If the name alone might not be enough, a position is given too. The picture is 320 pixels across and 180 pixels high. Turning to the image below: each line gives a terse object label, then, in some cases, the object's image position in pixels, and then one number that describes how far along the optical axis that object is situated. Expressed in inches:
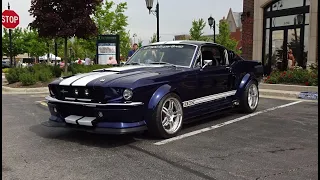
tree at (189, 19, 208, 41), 1489.9
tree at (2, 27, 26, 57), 1797.5
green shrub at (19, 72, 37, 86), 577.9
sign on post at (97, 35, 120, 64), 745.0
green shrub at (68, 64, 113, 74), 649.6
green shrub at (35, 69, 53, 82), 596.4
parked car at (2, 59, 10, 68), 1883.6
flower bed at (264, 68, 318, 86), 451.5
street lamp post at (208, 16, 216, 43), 957.2
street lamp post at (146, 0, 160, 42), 618.8
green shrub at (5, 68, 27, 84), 627.8
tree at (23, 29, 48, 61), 1862.7
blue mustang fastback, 195.3
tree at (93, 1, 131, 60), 1091.9
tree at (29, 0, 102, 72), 607.2
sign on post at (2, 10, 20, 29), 722.2
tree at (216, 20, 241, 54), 1461.6
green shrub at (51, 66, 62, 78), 654.5
